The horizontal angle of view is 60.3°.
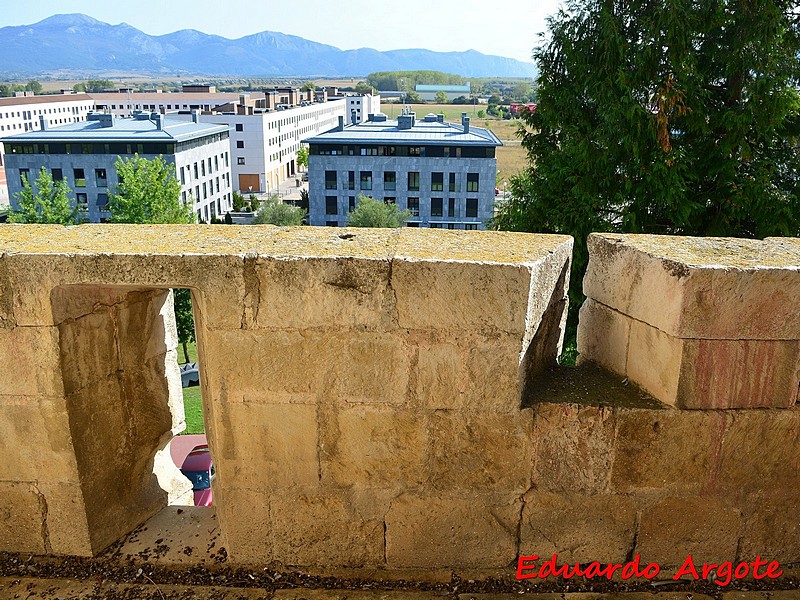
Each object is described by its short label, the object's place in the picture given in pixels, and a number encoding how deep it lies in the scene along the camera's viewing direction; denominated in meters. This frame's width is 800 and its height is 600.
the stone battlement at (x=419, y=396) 2.70
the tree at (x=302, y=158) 82.62
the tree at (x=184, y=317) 22.95
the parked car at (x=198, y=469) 8.99
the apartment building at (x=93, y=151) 48.62
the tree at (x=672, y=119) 9.05
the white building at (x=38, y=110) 95.94
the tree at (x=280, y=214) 48.69
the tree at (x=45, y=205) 28.45
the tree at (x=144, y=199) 28.00
